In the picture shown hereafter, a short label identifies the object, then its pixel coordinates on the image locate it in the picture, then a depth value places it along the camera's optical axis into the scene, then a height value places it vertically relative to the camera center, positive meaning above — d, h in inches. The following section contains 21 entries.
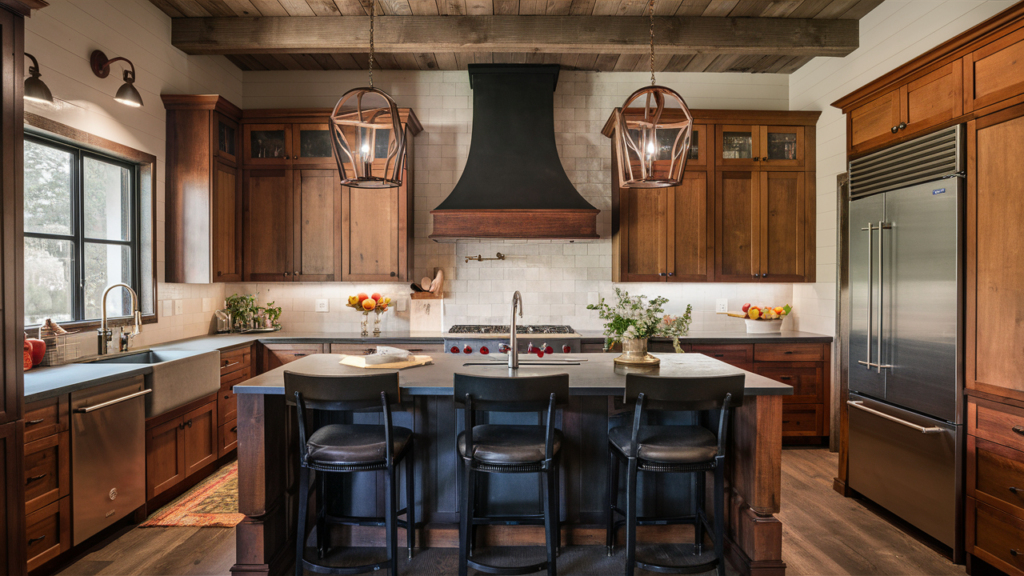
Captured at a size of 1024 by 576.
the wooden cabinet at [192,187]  159.2 +30.8
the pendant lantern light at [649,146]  80.0 +22.3
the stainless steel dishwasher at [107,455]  97.3 -33.9
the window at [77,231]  118.2 +14.0
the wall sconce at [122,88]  127.9 +49.8
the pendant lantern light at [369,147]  76.9 +21.5
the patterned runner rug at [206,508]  115.3 -52.4
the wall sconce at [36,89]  100.2 +38.6
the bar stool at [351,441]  81.4 -25.7
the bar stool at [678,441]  80.5 -25.5
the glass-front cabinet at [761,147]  181.3 +49.3
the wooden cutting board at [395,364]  101.2 -15.4
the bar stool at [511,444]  80.0 -25.8
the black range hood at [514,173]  171.9 +39.3
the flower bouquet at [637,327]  101.8 -7.9
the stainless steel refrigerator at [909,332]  100.2 -9.5
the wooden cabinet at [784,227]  181.8 +21.3
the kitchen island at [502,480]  90.4 -35.9
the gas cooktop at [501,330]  177.5 -15.0
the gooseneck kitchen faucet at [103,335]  125.3 -11.9
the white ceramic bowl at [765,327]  181.5 -13.9
